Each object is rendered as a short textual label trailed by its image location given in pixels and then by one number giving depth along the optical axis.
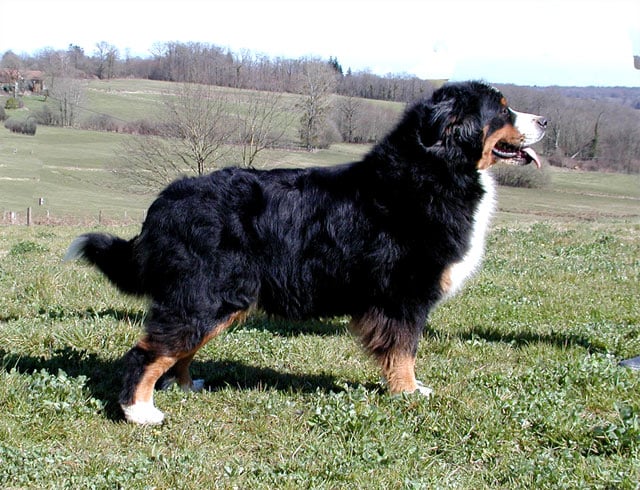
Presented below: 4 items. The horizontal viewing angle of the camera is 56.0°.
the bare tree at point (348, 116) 24.89
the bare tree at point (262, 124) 31.56
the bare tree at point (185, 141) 30.39
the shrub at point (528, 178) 38.69
